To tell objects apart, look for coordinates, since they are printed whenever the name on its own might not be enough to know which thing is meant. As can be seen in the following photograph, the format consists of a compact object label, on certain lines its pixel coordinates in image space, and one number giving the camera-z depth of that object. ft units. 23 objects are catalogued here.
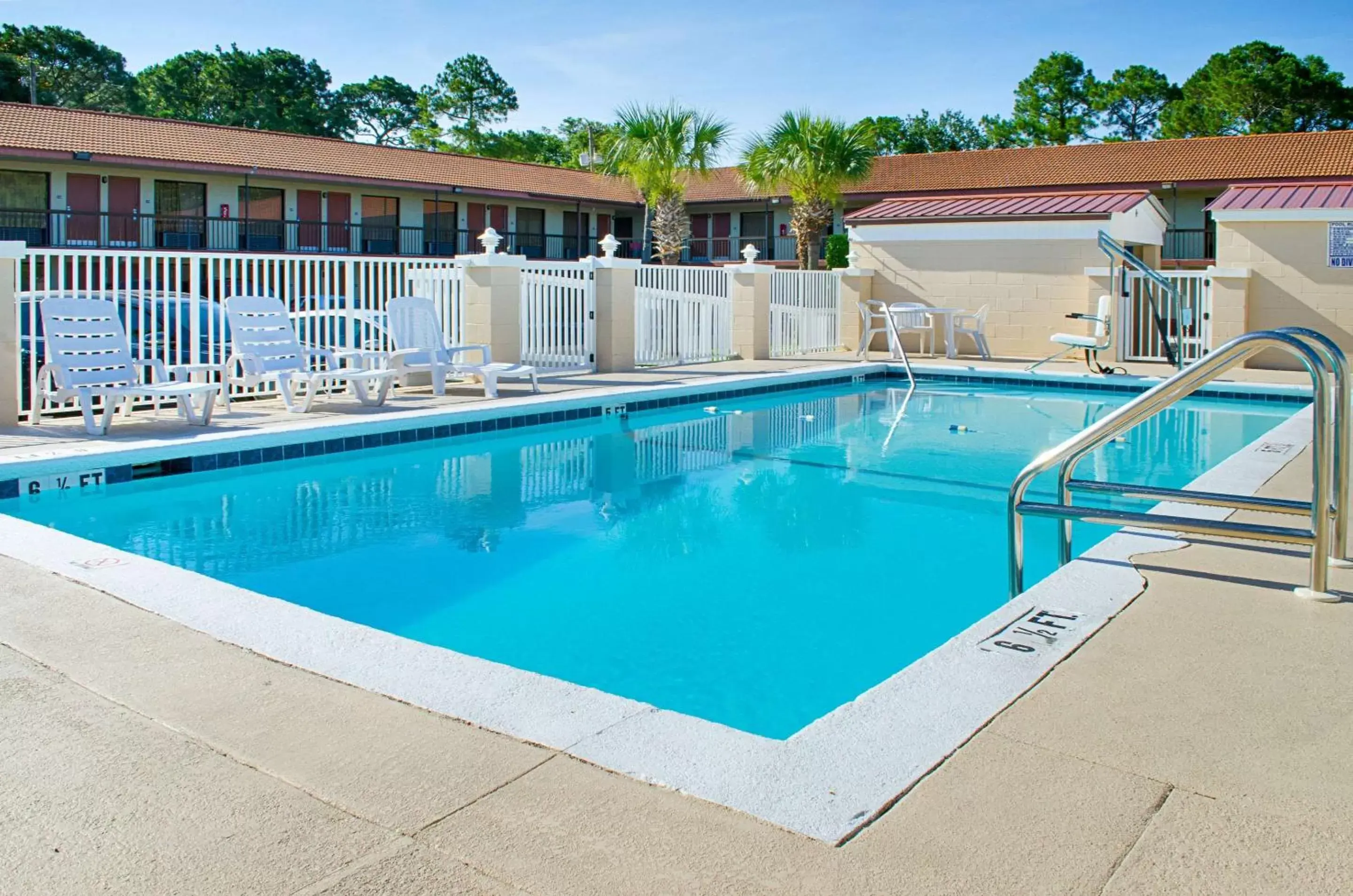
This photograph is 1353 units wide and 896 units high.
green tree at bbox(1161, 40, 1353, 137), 138.41
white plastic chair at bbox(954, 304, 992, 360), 56.90
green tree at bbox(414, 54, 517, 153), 191.93
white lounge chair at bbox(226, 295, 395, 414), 32.19
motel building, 53.11
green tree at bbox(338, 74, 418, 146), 190.70
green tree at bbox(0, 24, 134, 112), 184.65
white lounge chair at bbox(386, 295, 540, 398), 36.91
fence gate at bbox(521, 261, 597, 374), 44.11
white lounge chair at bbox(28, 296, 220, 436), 27.40
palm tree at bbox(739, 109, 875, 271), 90.43
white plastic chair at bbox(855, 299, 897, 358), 55.31
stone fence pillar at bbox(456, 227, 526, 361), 41.01
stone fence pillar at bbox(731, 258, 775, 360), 55.11
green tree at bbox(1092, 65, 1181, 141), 160.45
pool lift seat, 49.03
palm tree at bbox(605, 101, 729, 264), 93.91
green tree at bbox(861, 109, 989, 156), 168.76
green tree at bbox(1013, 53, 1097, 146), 161.58
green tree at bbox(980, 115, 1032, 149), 163.73
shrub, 104.88
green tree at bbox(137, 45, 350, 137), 173.47
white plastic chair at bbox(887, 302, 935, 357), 58.85
